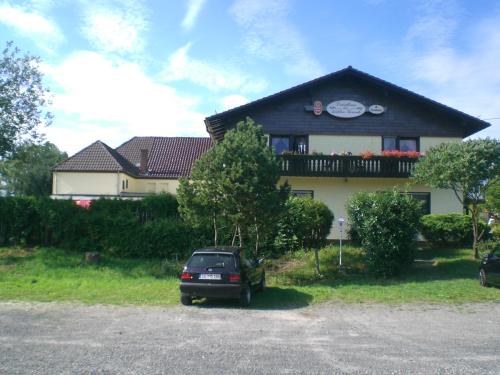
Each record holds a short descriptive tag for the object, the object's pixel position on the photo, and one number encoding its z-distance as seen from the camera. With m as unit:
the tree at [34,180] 60.00
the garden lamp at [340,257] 16.28
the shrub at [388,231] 15.17
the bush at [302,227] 18.25
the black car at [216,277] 11.22
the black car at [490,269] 13.27
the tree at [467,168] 15.70
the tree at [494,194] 16.20
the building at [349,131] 22.38
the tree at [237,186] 14.29
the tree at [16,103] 20.89
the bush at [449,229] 20.14
